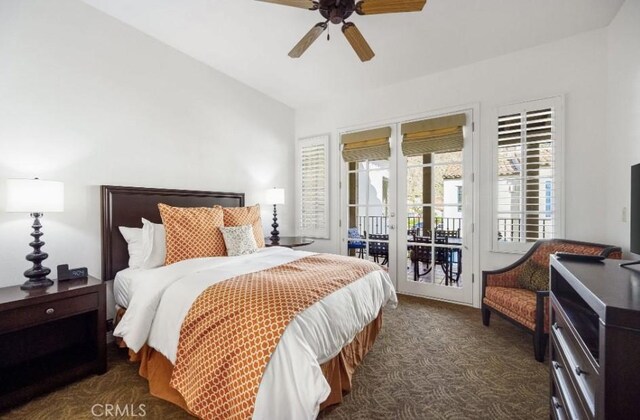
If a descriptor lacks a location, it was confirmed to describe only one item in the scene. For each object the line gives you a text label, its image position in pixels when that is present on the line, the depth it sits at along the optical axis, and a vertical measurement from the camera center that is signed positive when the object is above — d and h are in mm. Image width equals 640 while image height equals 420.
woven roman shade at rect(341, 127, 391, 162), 3896 +877
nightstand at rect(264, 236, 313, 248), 3647 -456
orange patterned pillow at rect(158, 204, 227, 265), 2373 -226
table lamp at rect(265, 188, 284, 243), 3891 +101
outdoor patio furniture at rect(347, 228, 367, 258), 4188 -524
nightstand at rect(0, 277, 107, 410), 1689 -935
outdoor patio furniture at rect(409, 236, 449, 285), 3596 -614
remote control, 1466 -254
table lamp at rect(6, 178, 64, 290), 1793 +17
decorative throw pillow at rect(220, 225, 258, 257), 2625 -308
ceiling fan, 1905 +1358
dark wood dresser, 766 -466
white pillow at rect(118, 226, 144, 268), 2416 -317
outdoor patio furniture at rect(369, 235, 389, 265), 3977 -577
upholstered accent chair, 2200 -755
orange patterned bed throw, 1265 -625
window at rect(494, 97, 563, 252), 2881 +350
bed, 1240 -646
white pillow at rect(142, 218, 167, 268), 2334 -314
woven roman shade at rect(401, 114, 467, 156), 3391 +891
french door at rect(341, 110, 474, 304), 3424 -81
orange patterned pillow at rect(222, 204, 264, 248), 2930 -113
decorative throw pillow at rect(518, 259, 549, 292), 2541 -619
